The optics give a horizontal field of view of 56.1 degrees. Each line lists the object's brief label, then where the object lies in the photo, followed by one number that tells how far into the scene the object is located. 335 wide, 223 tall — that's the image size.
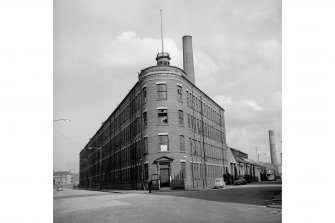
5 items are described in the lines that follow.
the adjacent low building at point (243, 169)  56.32
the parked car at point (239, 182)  47.97
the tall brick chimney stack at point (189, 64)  42.47
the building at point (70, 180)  133.81
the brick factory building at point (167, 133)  34.44
